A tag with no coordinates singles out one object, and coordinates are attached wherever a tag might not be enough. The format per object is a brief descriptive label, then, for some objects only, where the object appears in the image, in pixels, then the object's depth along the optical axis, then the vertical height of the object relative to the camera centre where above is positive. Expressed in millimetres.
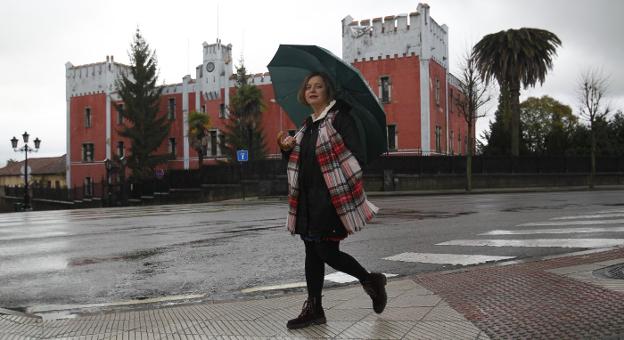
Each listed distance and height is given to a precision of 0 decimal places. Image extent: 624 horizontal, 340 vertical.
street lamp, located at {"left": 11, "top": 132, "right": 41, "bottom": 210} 36438 +2242
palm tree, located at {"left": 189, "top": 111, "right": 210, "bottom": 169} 42594 +3931
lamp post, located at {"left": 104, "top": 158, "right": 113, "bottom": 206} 38897 +567
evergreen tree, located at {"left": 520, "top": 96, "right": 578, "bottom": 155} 63281 +6375
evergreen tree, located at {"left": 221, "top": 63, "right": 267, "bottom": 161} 42125 +4344
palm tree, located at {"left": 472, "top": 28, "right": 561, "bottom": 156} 37406 +7573
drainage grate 4906 -923
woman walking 3748 -111
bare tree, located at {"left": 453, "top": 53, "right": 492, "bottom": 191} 33312 +4853
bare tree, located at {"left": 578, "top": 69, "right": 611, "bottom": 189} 35625 +4111
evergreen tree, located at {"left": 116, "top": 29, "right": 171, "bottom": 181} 47938 +5125
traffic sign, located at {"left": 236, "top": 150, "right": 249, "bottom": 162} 28917 +1068
